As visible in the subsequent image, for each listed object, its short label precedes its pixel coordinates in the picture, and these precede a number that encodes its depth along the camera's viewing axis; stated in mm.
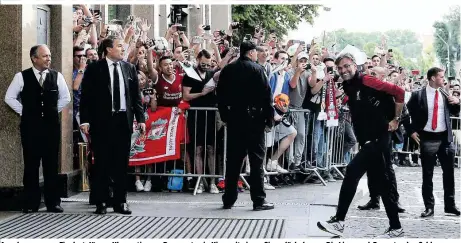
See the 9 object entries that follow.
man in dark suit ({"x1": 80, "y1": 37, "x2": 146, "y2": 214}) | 10703
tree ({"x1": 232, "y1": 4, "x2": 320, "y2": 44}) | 42812
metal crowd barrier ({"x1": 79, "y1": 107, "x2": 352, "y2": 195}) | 13102
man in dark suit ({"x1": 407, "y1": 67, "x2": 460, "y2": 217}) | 11930
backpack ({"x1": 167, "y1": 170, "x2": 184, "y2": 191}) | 13172
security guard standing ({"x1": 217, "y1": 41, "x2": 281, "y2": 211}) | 11188
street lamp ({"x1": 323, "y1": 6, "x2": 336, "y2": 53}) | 22186
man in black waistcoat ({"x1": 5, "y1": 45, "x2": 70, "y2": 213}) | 10586
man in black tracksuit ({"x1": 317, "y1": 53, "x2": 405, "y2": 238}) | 9492
